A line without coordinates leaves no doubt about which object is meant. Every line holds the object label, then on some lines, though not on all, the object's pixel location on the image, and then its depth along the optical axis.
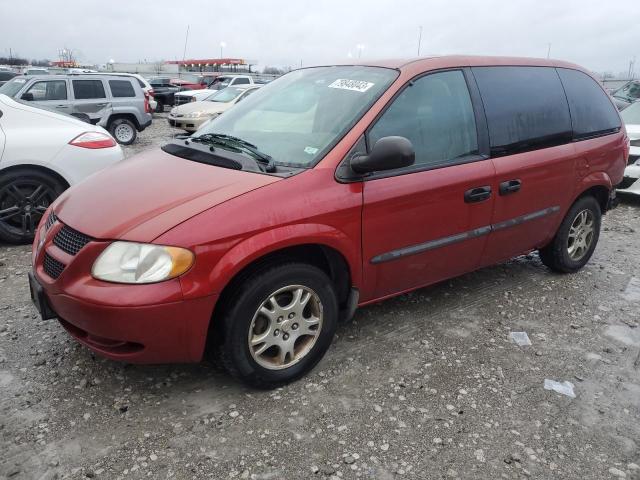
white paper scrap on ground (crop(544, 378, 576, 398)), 3.00
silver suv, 11.57
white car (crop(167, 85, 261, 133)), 14.02
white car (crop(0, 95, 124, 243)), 4.95
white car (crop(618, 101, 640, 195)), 7.61
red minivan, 2.49
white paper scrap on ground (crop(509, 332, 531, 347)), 3.54
